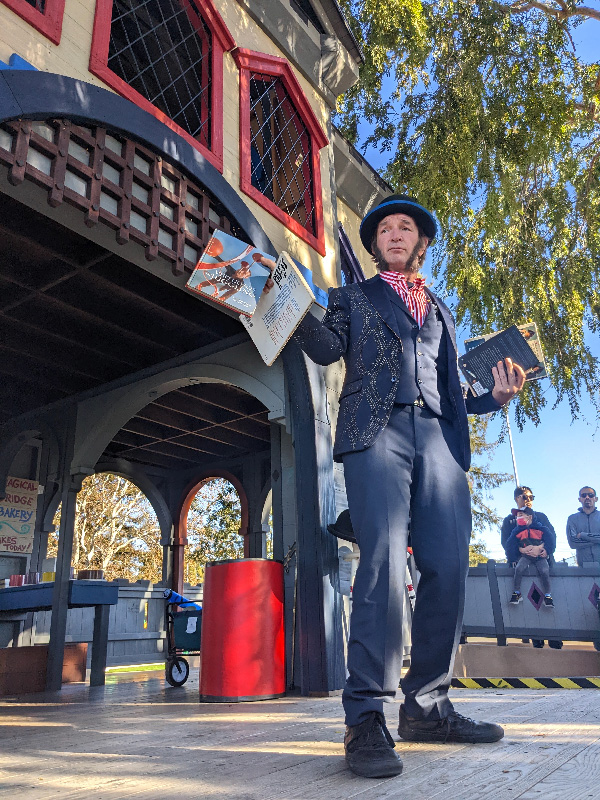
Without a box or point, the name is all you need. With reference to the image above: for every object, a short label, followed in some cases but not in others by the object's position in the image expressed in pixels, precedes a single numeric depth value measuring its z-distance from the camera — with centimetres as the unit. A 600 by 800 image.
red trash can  437
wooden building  358
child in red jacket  755
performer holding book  209
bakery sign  869
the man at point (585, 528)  765
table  652
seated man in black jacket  759
